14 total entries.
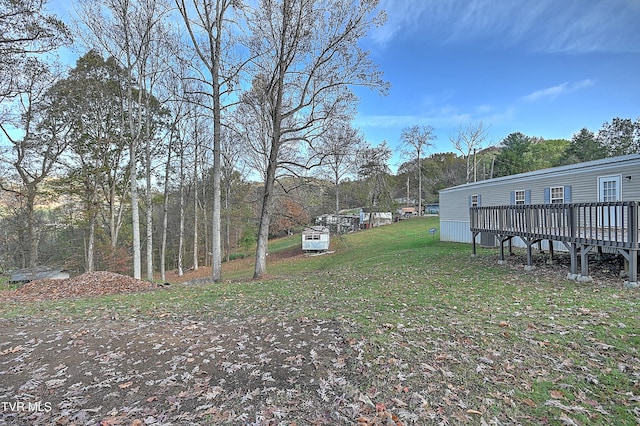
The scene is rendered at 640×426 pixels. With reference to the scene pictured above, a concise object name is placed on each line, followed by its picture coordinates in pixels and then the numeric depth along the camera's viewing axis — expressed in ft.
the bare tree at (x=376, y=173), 113.80
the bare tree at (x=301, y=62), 35.55
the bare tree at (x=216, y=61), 36.32
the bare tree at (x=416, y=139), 130.31
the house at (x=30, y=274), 51.11
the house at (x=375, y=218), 134.00
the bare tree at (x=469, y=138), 124.06
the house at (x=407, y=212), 150.48
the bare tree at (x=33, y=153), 46.12
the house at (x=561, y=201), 24.29
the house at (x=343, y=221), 105.19
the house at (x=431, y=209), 163.86
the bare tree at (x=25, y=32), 26.32
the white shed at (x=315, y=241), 81.15
